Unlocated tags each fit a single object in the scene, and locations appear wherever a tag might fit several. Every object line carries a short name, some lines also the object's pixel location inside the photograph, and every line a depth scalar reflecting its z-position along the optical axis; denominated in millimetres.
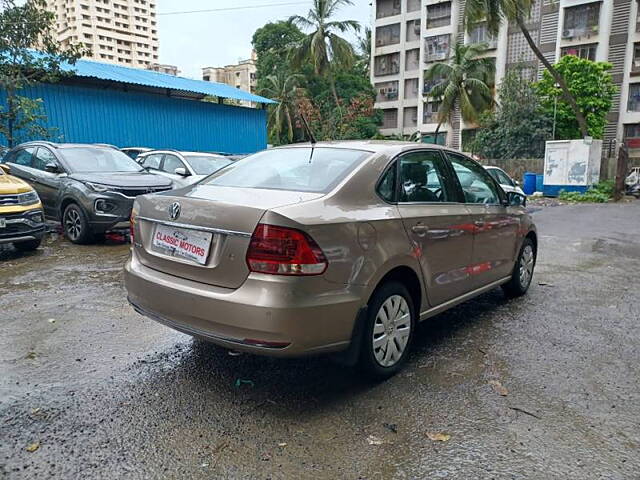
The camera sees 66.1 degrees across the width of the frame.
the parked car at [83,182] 7758
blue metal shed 14898
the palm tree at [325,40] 33250
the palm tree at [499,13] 19906
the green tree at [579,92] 28234
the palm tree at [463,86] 30844
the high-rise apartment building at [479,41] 32625
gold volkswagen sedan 2697
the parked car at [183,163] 9648
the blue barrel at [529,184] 20531
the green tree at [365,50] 49219
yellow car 6699
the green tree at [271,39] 42528
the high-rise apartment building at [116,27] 121188
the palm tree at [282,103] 35875
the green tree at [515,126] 26547
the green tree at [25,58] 11430
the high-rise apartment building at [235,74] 84875
